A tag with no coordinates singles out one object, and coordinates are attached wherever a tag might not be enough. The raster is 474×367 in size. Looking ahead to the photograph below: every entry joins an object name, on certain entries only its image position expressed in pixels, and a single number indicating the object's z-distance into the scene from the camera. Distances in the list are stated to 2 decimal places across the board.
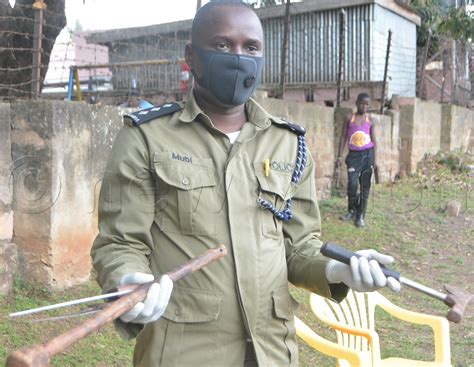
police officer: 1.63
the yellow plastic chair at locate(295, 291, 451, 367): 2.84
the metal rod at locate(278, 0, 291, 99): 6.86
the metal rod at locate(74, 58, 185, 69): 5.83
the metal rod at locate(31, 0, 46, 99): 4.06
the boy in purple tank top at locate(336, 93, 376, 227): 6.82
